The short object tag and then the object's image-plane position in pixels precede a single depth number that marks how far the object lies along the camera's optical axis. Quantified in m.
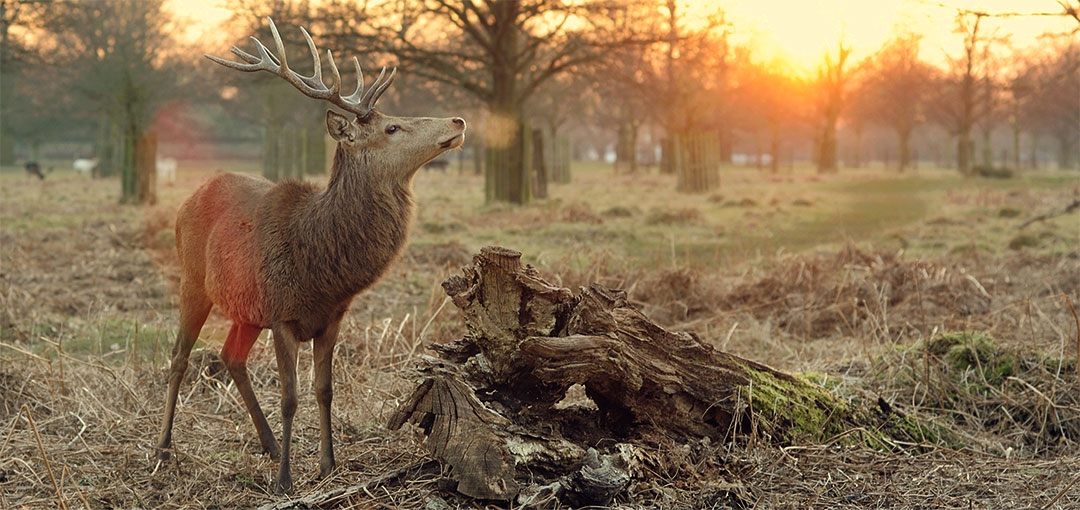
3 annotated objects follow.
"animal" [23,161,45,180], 31.69
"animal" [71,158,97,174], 37.00
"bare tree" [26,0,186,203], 18.81
